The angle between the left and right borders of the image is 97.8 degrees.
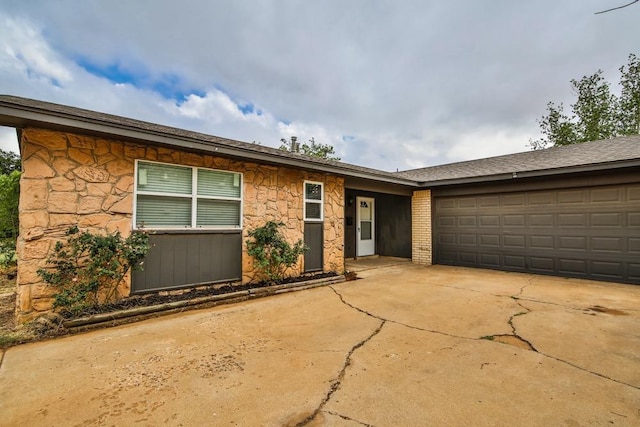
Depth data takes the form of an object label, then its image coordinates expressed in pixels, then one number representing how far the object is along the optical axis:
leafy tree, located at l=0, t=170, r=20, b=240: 5.71
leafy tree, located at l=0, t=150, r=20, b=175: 17.96
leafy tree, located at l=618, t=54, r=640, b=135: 15.91
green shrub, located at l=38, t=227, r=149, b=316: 3.59
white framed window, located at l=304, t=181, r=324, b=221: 6.36
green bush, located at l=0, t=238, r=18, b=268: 5.50
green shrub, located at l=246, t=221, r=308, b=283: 5.20
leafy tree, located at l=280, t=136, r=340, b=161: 24.98
